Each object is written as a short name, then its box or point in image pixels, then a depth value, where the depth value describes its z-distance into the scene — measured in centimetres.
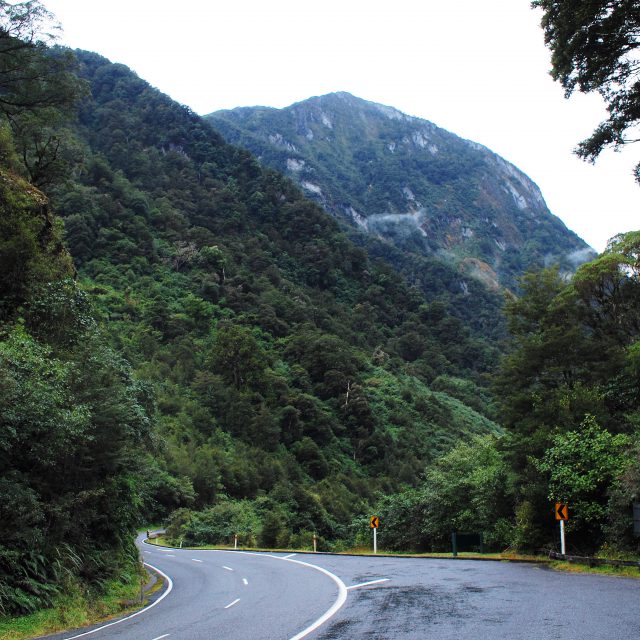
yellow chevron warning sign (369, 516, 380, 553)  2362
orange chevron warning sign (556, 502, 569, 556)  1447
